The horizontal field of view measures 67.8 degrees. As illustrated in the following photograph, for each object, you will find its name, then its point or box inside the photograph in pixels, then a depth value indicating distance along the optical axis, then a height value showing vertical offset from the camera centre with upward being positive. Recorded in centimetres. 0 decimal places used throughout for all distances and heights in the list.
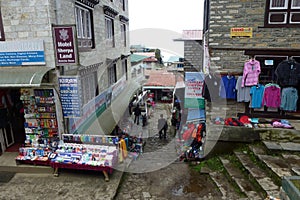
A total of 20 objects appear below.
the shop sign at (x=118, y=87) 1322 -197
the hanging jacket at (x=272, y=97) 809 -151
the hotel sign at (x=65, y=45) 661 +32
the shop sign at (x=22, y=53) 684 +10
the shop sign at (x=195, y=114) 1080 -286
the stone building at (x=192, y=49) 1573 +43
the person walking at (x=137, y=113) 1510 -384
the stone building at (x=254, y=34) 780 +73
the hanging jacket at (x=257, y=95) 817 -146
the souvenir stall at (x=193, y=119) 934 -303
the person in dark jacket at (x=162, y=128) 1297 -419
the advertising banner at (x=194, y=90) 1043 -163
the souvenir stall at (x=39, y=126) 734 -233
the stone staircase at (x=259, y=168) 576 -328
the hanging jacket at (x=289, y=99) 795 -156
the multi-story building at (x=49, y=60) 664 -15
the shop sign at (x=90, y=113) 812 -242
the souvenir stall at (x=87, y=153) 699 -316
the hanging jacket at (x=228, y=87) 834 -118
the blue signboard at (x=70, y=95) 700 -124
